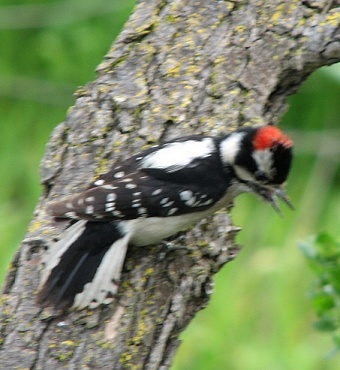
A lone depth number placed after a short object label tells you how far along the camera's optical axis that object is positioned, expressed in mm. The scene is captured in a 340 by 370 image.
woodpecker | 6930
